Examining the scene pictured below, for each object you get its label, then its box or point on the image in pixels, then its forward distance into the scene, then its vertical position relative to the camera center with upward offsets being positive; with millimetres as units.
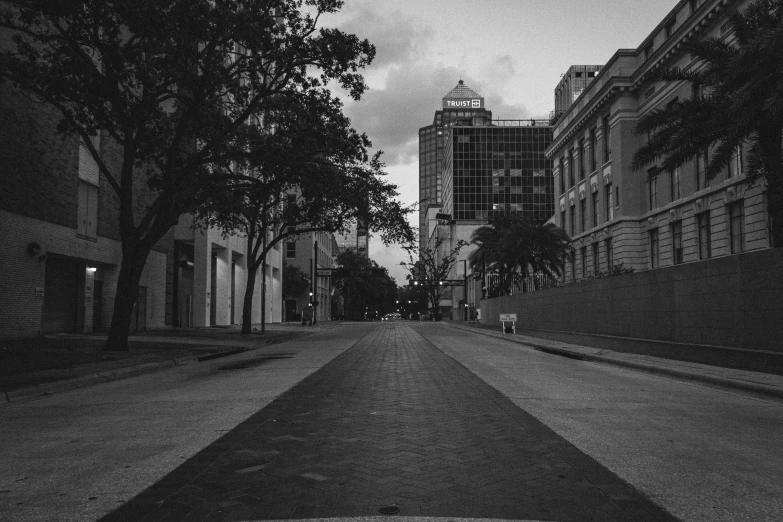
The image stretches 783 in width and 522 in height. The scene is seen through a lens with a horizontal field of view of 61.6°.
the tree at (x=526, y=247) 46281 +4205
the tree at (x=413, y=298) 144325 +1720
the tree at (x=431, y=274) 100312 +5209
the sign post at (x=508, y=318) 34219 -672
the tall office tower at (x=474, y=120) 138625 +40045
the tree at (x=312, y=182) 20609 +4570
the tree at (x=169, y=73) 15656 +6152
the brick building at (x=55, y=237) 22156 +2732
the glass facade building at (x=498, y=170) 130125 +27052
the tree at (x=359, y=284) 91162 +3483
